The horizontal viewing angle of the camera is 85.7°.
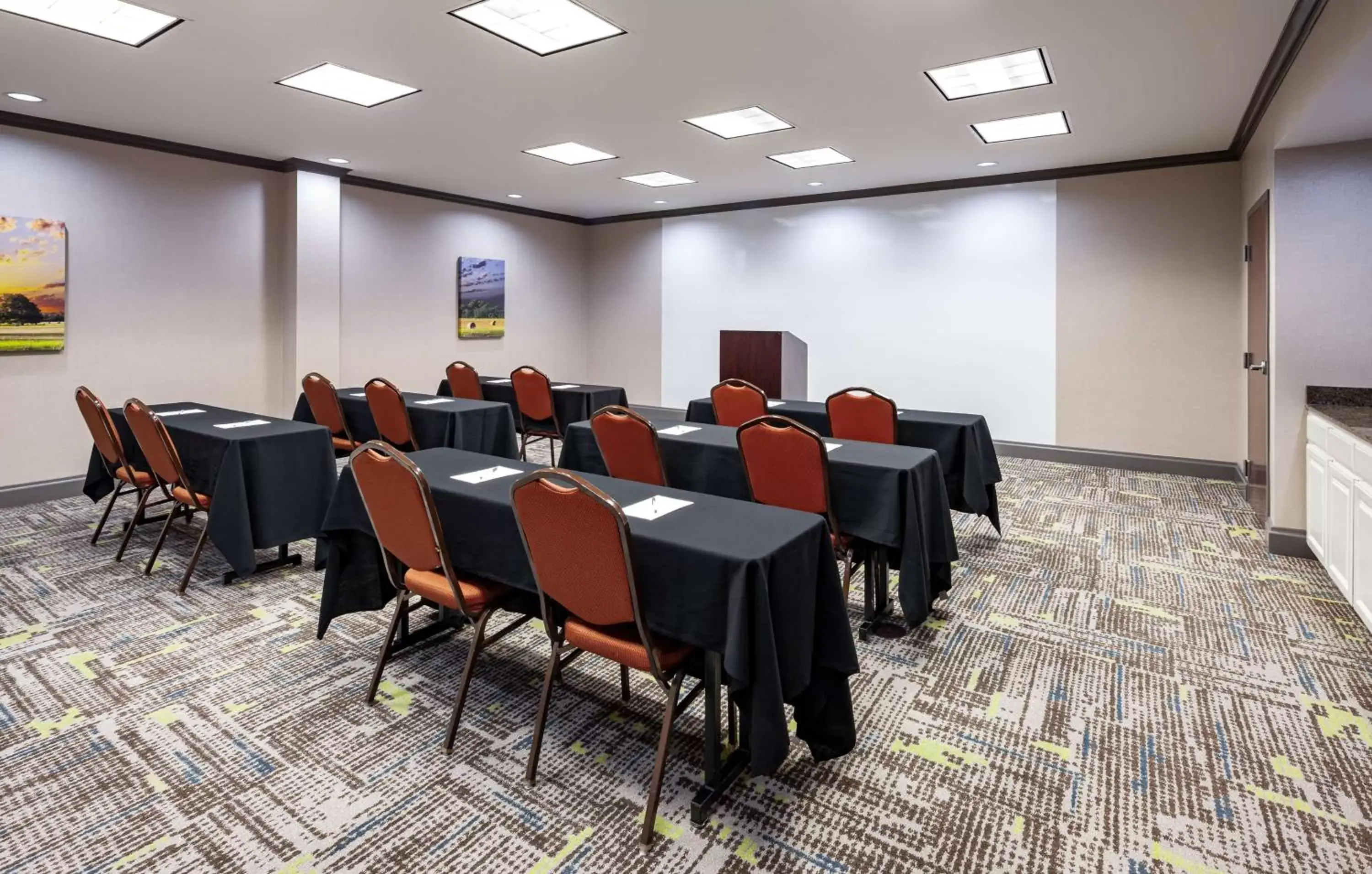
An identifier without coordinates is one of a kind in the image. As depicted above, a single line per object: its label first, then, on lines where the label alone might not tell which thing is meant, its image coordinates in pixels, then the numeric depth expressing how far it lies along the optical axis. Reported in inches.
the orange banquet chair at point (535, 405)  268.2
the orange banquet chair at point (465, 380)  288.0
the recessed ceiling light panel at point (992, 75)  167.3
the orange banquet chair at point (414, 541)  91.5
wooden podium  263.1
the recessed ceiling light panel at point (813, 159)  256.5
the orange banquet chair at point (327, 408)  229.1
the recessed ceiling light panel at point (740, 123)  211.9
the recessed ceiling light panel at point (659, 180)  297.9
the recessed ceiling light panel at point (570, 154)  252.5
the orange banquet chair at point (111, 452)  168.0
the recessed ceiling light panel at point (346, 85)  179.0
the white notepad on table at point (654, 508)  90.9
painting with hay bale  350.0
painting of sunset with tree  210.8
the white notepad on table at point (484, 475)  108.0
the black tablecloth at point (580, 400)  262.8
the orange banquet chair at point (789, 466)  123.8
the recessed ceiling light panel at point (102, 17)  142.9
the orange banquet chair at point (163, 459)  152.1
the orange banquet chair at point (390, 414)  213.2
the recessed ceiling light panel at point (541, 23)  139.6
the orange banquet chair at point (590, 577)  75.5
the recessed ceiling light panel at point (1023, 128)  213.0
